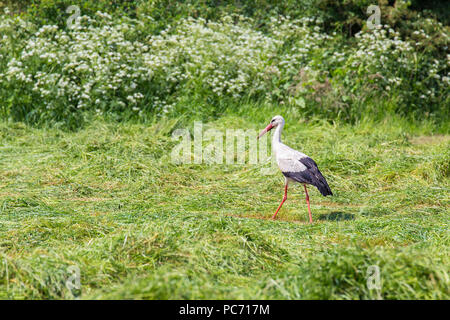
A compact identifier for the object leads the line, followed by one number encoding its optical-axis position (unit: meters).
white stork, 11.03
